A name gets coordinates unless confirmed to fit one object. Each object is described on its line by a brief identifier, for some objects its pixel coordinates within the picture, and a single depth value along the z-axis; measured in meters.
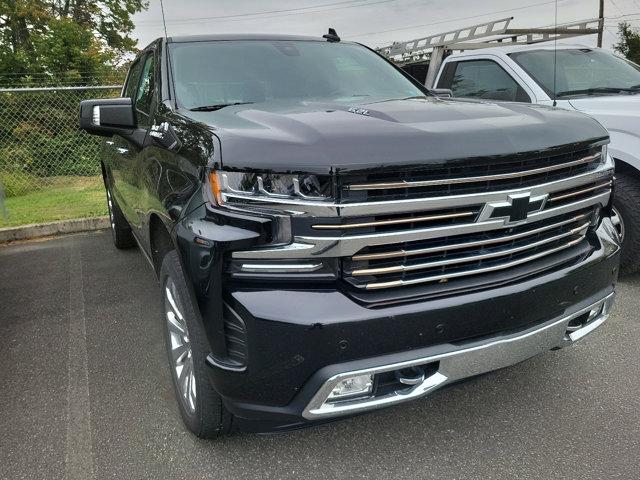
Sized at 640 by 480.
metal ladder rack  7.66
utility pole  8.94
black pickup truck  1.80
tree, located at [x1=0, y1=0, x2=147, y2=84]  12.48
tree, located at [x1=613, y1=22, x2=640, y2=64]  25.44
